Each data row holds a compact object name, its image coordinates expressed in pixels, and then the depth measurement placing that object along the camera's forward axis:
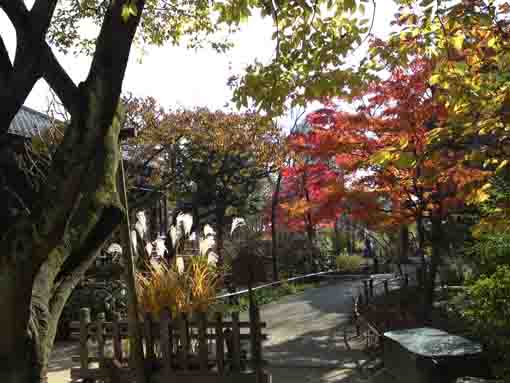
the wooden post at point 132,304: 5.38
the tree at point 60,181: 3.23
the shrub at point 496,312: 4.45
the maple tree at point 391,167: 8.88
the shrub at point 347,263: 23.04
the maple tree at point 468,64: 3.81
